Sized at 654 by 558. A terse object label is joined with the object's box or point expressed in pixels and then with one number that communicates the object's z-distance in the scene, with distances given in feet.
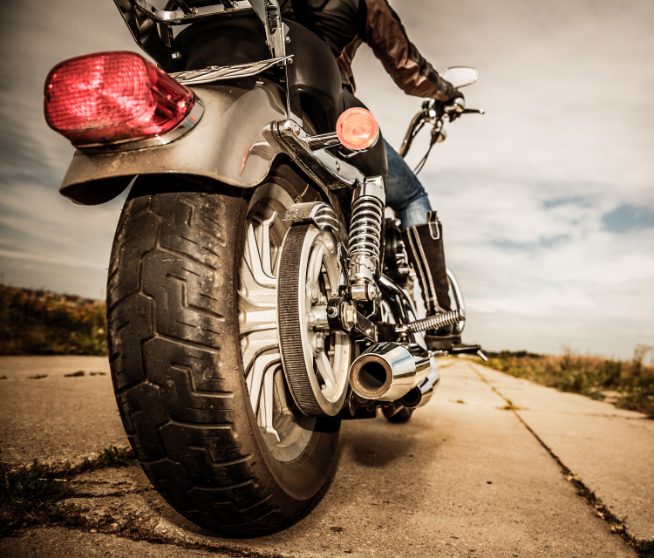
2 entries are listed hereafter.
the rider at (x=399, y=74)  4.98
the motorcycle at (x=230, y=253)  2.85
